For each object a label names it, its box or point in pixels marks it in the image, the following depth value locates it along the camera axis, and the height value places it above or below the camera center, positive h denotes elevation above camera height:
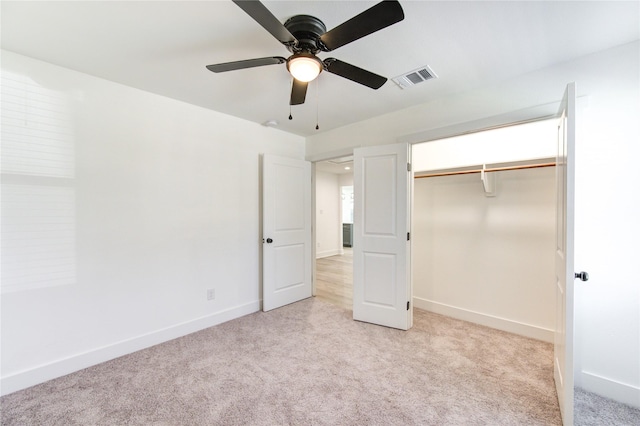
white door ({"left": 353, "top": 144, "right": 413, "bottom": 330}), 2.92 -0.30
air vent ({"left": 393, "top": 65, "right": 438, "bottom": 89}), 2.20 +1.12
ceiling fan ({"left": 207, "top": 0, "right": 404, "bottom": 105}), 1.21 +0.88
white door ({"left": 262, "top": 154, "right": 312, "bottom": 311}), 3.47 -0.29
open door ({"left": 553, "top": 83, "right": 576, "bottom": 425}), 1.52 -0.26
